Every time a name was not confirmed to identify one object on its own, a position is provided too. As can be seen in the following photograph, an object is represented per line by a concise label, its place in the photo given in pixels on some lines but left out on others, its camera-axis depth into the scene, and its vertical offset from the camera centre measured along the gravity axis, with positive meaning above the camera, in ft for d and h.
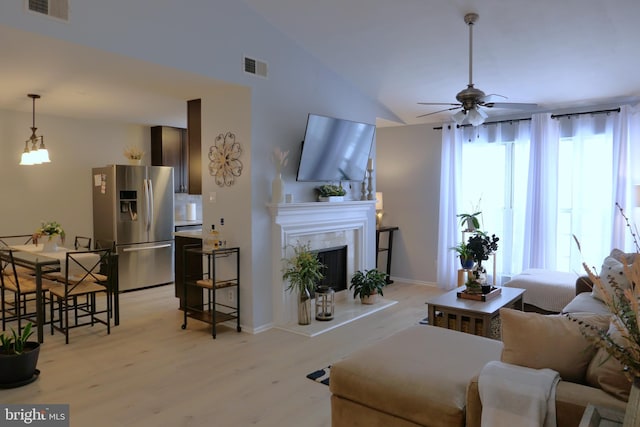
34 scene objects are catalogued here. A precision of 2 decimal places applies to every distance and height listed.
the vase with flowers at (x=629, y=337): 4.32 -1.46
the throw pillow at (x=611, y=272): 11.84 -2.10
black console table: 23.39 -2.68
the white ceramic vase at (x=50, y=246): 16.03 -1.82
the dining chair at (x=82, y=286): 14.30 -3.03
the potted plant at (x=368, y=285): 18.53 -3.68
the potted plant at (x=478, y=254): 13.61 -1.75
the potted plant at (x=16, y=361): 10.66 -3.99
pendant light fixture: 15.93 +1.38
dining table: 13.82 -2.12
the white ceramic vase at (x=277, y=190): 15.42 +0.20
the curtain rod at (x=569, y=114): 17.49 +3.38
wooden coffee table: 12.16 -3.22
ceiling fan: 11.51 +2.40
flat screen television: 16.25 +1.81
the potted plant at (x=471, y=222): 16.97 -1.02
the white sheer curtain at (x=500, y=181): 19.72 +0.70
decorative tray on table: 13.33 -2.99
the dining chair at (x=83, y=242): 21.66 -2.28
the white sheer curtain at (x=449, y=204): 21.33 -0.36
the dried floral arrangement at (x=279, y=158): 15.52 +1.31
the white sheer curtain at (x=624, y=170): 16.96 +1.02
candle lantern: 16.37 -3.91
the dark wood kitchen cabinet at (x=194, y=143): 16.83 +1.98
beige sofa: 6.08 -2.97
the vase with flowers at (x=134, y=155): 20.75 +1.86
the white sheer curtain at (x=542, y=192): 18.65 +0.19
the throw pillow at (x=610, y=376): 5.50 -2.27
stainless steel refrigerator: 20.47 -1.06
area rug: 11.23 -4.62
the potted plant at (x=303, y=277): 15.52 -2.80
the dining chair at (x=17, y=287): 14.56 -3.08
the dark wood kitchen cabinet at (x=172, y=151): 23.48 +2.37
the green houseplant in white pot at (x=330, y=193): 17.52 +0.12
